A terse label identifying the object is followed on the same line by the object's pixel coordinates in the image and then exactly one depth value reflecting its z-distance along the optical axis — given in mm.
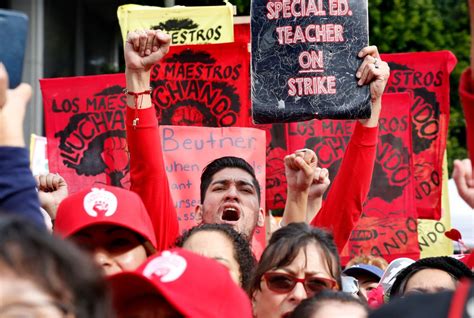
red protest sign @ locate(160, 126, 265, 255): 13445
